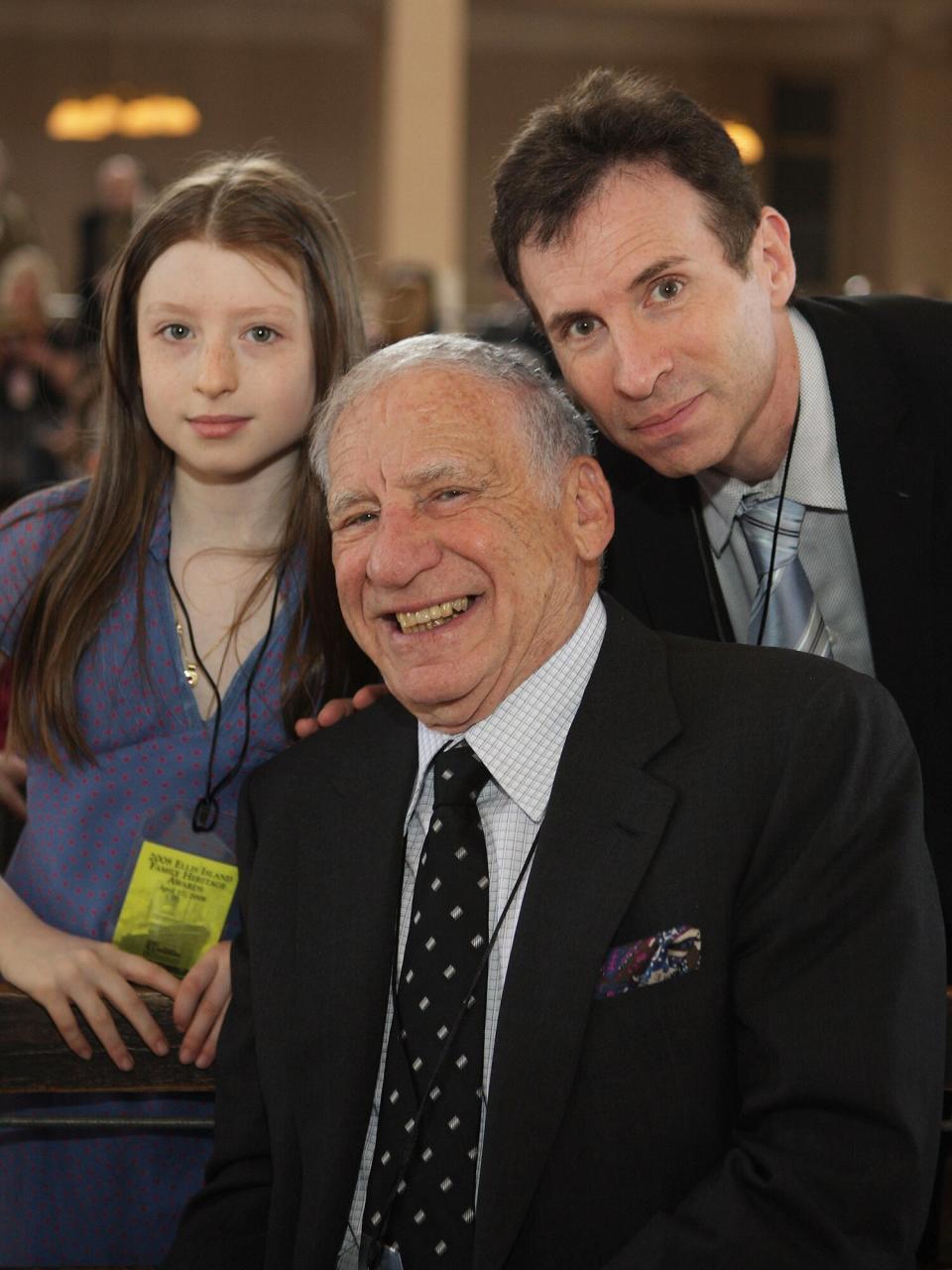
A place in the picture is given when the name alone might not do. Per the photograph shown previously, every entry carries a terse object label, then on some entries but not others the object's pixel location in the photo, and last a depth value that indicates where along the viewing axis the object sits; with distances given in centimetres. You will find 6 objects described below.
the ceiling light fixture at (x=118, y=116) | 1326
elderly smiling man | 154
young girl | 211
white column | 1004
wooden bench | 192
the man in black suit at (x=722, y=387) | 199
